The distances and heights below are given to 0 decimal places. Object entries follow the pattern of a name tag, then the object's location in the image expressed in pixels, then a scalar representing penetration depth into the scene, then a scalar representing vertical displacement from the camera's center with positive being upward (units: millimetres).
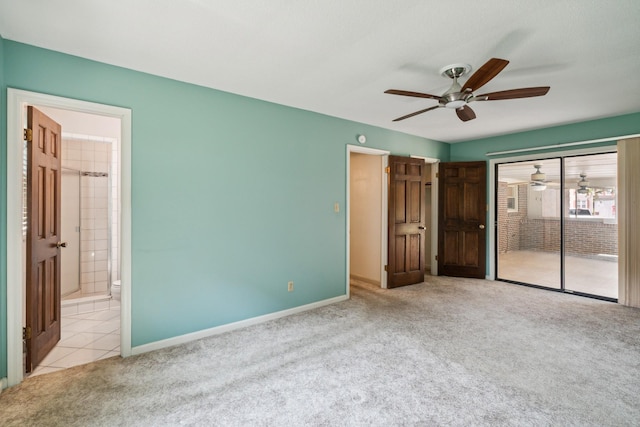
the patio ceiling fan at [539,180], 5430 +663
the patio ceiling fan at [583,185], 4922 +508
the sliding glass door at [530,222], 5312 -173
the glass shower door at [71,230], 4008 -247
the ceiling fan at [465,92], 2250 +1005
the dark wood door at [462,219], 5195 -84
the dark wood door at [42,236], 2287 -208
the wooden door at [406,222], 4598 -126
